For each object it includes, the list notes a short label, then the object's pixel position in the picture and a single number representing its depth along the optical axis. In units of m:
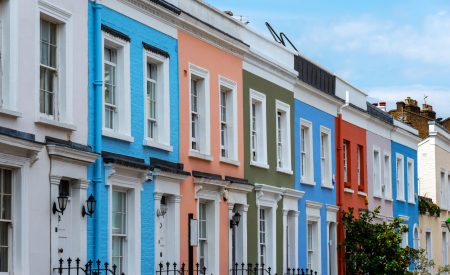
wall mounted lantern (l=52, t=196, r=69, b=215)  19.66
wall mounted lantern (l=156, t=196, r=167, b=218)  23.91
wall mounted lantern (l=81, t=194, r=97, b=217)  20.64
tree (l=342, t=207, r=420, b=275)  35.50
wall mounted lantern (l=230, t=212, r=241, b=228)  27.14
